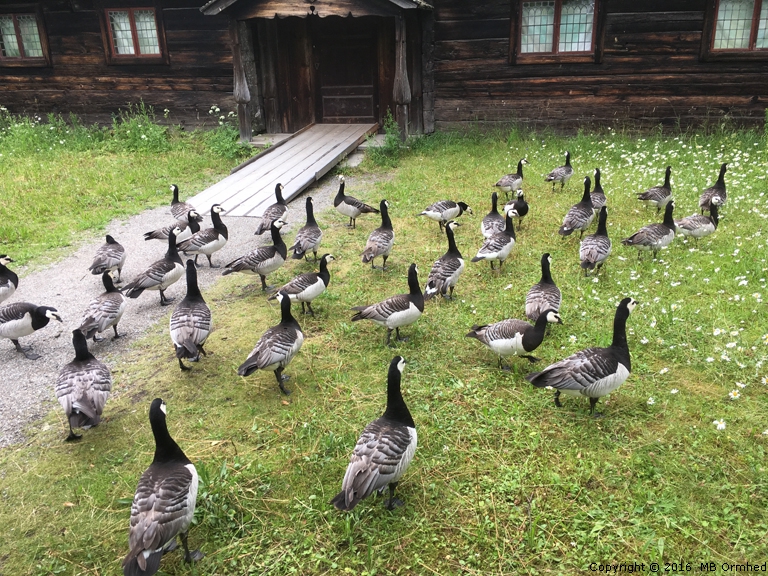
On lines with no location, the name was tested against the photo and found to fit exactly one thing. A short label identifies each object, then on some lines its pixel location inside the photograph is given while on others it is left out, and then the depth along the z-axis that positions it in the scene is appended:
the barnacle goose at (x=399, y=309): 6.78
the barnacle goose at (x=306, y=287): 7.43
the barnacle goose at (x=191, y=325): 6.37
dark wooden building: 14.77
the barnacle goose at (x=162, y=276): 7.97
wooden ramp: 12.04
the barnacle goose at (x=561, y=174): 11.84
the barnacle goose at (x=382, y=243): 8.80
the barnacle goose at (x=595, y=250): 8.07
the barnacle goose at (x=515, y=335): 6.11
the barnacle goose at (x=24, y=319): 7.04
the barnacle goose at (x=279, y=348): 5.93
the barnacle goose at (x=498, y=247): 8.40
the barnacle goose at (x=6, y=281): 7.95
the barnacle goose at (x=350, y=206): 10.81
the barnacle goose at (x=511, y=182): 11.59
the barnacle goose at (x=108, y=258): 8.70
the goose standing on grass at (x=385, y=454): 4.40
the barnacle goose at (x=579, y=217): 9.27
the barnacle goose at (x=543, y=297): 6.82
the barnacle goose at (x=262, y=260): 8.27
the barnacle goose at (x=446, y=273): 7.73
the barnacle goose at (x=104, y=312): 7.03
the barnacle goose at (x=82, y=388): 5.35
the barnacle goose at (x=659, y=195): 10.34
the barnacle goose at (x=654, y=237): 8.55
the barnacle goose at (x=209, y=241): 9.24
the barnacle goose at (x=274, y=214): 10.21
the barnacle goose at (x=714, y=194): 9.94
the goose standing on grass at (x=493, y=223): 9.38
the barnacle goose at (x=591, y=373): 5.43
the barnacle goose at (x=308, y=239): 9.05
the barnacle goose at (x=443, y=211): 10.23
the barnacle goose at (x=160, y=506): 3.94
